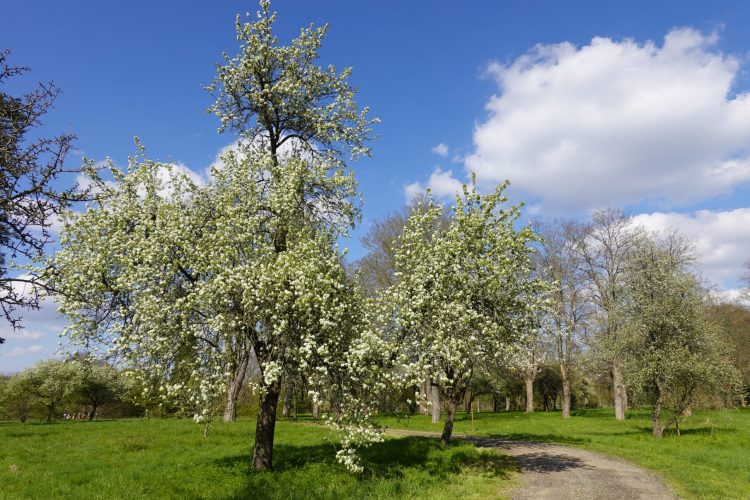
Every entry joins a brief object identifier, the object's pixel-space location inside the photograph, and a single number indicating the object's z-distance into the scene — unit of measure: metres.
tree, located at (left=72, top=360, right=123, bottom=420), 57.78
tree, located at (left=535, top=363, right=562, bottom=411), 76.28
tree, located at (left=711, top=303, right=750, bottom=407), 67.31
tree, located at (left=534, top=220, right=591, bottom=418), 51.31
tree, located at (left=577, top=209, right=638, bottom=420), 47.09
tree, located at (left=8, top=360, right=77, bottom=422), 56.75
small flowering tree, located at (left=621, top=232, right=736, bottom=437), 30.81
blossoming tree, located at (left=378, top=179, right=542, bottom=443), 16.56
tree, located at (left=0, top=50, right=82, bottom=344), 8.93
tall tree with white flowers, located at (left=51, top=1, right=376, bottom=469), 14.44
